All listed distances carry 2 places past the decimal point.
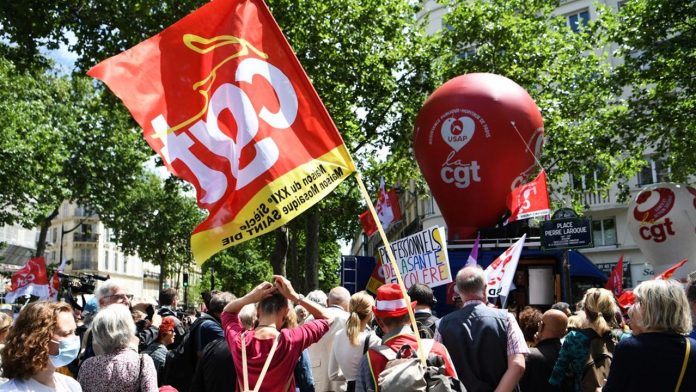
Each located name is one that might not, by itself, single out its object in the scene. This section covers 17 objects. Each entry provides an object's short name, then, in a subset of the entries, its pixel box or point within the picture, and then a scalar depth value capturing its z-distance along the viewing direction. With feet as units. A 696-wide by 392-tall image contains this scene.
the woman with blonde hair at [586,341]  18.44
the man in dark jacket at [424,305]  19.48
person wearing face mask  11.44
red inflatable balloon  42.04
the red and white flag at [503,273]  25.96
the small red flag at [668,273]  31.04
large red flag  15.81
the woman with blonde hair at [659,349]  12.50
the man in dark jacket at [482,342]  15.99
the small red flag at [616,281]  39.90
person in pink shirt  15.14
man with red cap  13.91
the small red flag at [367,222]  59.88
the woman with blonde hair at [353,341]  20.81
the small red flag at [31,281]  65.67
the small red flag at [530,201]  39.24
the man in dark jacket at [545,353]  18.47
